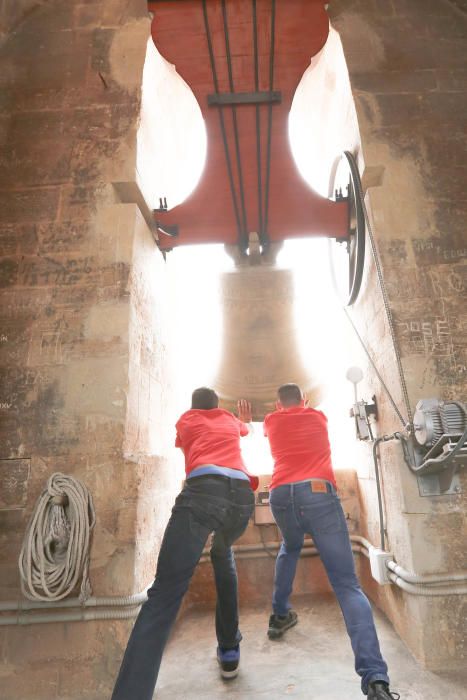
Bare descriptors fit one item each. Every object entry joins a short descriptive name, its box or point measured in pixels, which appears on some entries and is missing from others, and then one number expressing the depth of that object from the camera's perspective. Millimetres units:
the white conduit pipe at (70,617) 1897
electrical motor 1885
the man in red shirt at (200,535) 1450
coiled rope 1924
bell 2992
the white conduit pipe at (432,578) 1975
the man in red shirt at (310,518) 1635
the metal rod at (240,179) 2799
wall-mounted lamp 2588
